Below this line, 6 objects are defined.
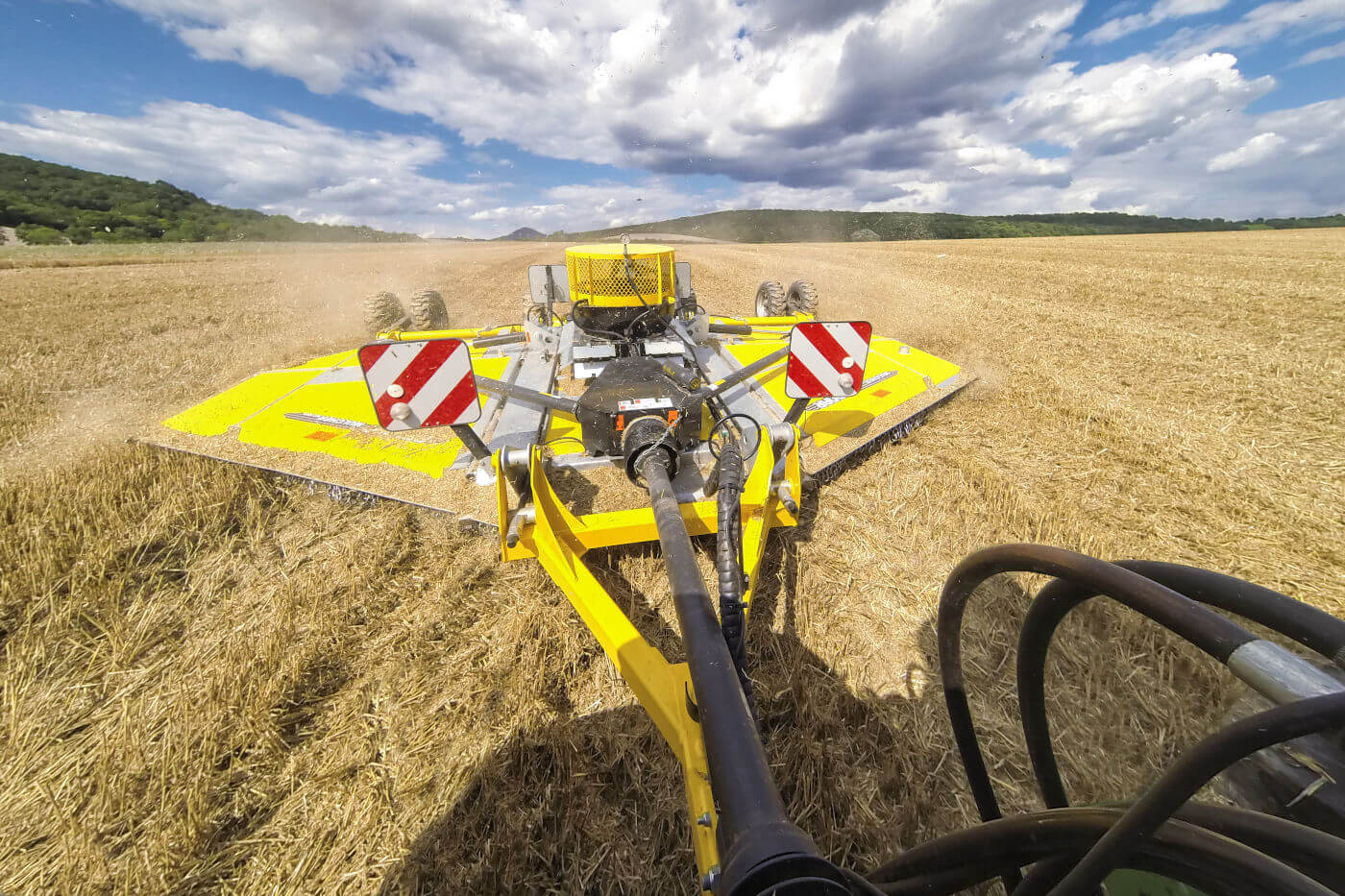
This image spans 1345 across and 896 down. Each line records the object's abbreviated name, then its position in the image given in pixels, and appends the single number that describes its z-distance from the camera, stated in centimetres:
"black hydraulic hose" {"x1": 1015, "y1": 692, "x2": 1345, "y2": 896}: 61
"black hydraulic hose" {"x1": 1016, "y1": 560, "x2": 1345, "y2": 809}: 81
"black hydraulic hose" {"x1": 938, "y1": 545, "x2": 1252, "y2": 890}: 78
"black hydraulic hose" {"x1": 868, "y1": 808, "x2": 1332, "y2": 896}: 68
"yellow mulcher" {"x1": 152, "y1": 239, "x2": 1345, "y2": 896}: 97
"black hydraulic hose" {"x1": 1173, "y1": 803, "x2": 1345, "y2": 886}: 67
